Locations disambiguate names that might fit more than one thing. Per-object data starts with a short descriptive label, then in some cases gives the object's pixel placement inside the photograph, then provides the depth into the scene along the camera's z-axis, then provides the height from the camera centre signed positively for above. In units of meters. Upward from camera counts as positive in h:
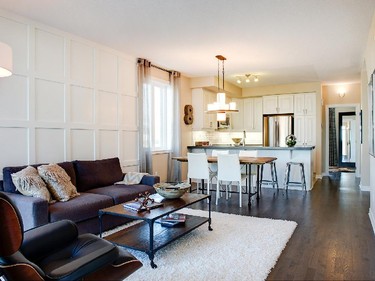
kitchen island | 6.46 -0.40
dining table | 4.93 -0.37
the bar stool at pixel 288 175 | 6.37 -0.79
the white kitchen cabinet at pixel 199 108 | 7.66 +0.81
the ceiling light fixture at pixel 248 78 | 7.39 +1.60
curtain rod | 6.31 +1.57
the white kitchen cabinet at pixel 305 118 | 8.41 +0.60
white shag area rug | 2.52 -1.13
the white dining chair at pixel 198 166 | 5.46 -0.50
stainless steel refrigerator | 8.73 +0.33
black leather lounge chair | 1.42 -0.69
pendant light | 5.52 +0.62
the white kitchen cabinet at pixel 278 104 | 8.73 +1.05
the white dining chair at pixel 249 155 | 6.14 -0.32
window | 6.68 +0.56
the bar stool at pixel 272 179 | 6.46 -0.90
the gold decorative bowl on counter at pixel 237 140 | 7.52 -0.02
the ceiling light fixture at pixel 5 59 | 2.19 +0.62
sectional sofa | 2.95 -0.69
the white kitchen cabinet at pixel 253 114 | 9.27 +0.79
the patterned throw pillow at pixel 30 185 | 3.16 -0.48
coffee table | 2.75 -0.98
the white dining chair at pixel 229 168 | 5.07 -0.50
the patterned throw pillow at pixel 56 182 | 3.43 -0.50
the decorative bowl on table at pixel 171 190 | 3.39 -0.58
